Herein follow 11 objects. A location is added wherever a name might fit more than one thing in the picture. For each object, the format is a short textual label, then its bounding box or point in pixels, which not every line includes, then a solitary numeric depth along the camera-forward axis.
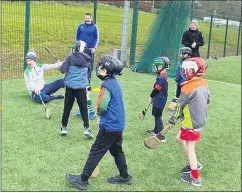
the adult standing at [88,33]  9.47
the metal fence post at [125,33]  13.66
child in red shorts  4.74
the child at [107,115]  4.53
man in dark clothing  10.24
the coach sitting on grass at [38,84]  8.21
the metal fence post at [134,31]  13.98
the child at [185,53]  7.05
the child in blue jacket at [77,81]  6.10
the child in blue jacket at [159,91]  6.19
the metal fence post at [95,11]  12.22
